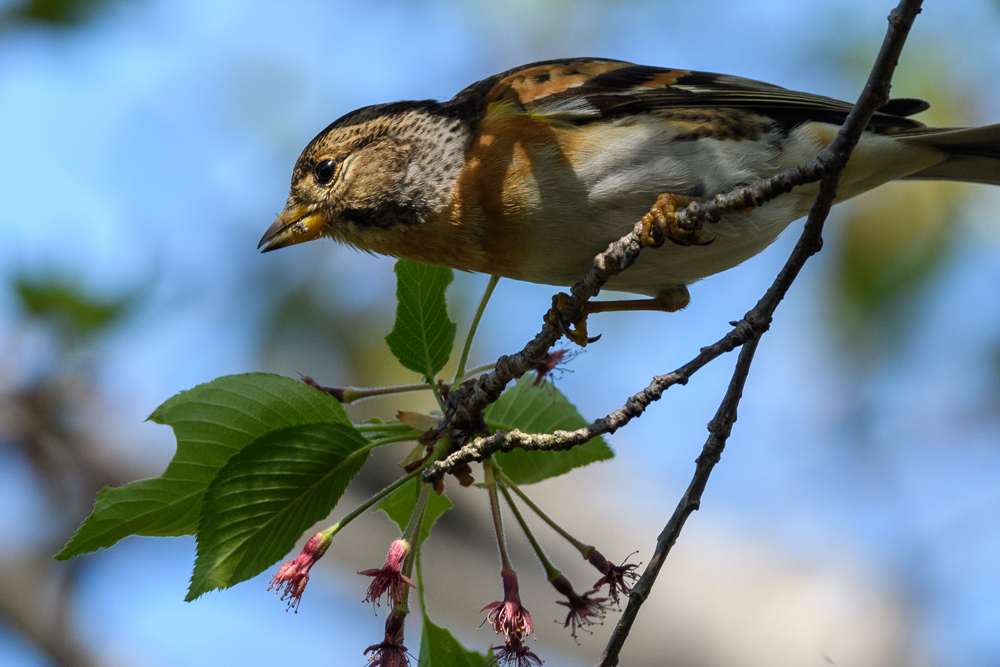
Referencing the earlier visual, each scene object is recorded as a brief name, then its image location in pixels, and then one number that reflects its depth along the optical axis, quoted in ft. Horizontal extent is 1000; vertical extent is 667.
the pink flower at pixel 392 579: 19.69
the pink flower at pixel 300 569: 20.67
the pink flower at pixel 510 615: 20.76
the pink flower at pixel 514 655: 21.02
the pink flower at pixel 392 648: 19.50
